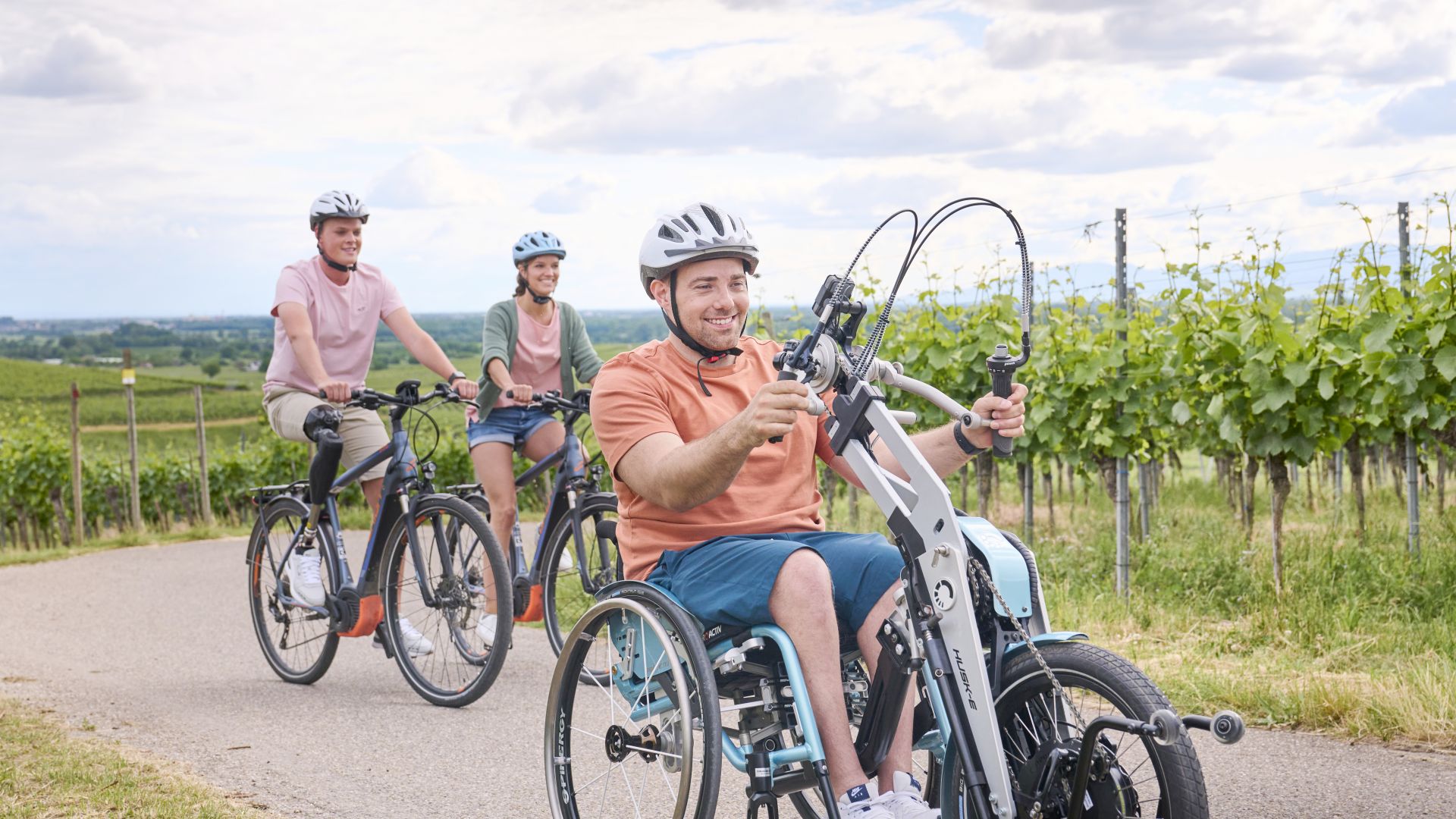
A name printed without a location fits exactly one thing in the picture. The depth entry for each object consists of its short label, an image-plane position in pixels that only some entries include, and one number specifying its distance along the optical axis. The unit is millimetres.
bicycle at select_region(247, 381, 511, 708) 5523
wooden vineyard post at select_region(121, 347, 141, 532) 13516
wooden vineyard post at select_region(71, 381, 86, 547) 13086
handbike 2457
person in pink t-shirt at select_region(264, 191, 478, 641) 5840
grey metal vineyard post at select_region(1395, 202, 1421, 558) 6820
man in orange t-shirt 2775
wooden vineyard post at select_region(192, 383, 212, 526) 13734
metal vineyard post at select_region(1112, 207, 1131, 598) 7145
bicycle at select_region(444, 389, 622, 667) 5879
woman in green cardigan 6195
